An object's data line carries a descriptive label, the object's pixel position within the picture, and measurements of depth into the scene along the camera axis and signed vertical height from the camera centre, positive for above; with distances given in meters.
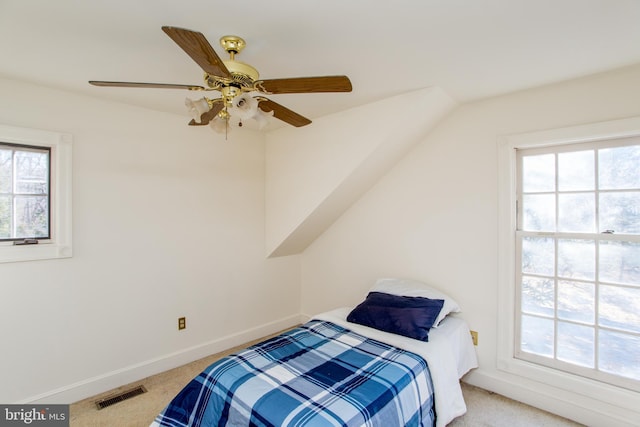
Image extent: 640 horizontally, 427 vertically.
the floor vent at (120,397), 2.23 -1.37
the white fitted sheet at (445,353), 1.88 -0.94
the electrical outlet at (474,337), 2.46 -0.98
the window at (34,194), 2.04 +0.14
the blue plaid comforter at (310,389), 1.45 -0.90
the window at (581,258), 1.96 -0.30
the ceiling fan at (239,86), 1.37 +0.60
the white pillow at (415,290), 2.42 -0.64
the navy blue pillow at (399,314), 2.16 -0.74
